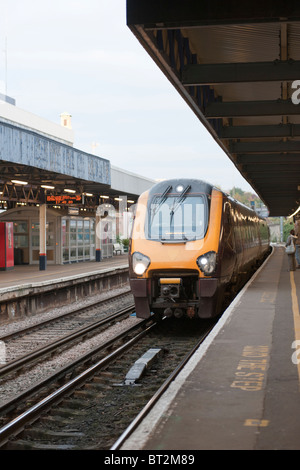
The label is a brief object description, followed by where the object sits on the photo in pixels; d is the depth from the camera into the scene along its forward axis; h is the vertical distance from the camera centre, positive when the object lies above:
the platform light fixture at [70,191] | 27.53 +2.28
